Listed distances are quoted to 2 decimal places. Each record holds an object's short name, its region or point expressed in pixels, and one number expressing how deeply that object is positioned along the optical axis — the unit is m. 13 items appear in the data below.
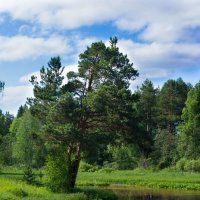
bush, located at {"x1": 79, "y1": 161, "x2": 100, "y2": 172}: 80.18
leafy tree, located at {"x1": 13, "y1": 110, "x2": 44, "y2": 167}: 86.88
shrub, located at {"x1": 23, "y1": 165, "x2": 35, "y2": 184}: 41.84
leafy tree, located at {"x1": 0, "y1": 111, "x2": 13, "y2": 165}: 91.79
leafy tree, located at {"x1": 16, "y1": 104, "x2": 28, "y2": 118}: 149.30
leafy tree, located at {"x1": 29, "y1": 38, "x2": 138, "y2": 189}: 37.97
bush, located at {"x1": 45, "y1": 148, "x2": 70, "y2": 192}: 37.09
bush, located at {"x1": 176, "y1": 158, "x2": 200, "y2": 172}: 67.50
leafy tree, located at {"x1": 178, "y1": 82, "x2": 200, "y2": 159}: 74.00
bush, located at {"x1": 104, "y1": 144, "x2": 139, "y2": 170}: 84.90
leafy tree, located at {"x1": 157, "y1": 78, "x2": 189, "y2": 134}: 99.69
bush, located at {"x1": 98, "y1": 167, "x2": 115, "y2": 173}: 74.58
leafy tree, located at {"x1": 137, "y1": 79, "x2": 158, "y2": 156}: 98.56
